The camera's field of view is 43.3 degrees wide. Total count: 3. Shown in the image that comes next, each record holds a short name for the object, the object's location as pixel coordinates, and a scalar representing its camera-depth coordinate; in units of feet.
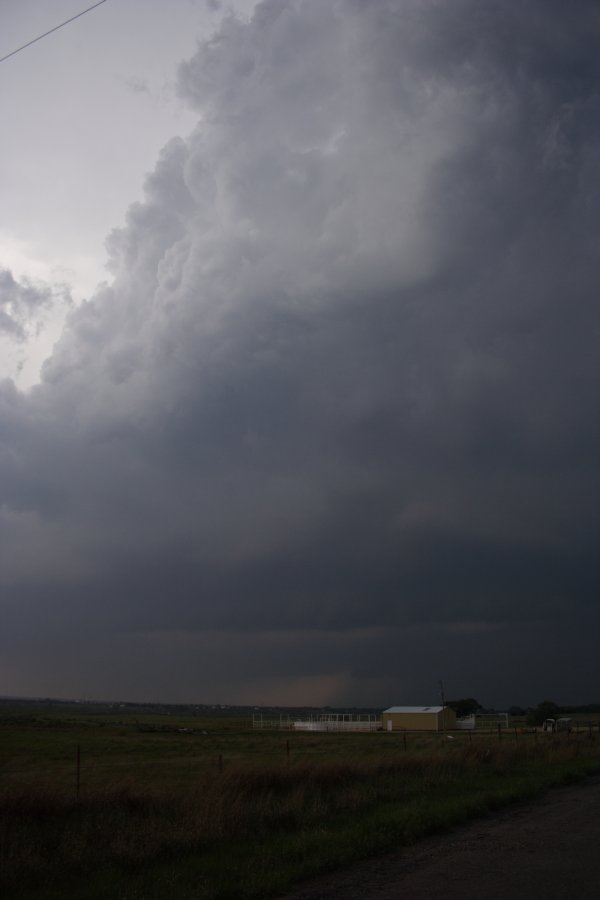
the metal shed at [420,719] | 274.57
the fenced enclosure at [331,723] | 279.08
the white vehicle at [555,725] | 232.86
